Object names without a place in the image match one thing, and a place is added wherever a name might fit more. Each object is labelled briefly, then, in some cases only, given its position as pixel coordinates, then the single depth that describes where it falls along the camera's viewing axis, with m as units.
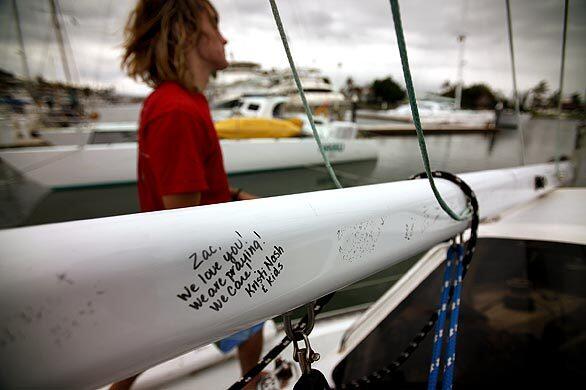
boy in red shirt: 0.91
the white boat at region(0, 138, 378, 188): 5.52
